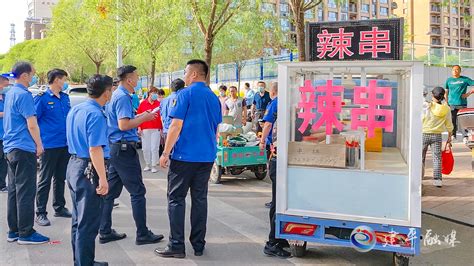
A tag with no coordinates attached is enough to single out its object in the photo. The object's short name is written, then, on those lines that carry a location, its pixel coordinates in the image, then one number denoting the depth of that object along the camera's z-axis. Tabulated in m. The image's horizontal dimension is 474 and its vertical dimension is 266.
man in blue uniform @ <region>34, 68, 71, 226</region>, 6.24
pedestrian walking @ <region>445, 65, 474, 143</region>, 11.58
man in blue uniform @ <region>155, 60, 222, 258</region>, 4.94
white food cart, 4.32
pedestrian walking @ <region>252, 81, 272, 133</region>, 13.99
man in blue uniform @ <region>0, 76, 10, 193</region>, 7.53
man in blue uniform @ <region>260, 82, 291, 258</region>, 5.09
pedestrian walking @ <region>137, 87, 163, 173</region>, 10.05
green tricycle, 8.85
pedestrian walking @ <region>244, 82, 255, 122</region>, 17.35
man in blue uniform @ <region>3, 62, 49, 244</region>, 5.28
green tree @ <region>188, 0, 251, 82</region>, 14.48
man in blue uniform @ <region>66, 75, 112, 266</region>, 4.11
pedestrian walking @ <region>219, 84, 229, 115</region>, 14.59
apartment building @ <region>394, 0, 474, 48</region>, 88.19
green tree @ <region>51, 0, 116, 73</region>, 30.69
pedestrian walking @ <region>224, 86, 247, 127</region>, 13.68
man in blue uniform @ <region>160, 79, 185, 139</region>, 8.02
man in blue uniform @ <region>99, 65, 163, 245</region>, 5.34
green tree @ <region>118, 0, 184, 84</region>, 19.88
